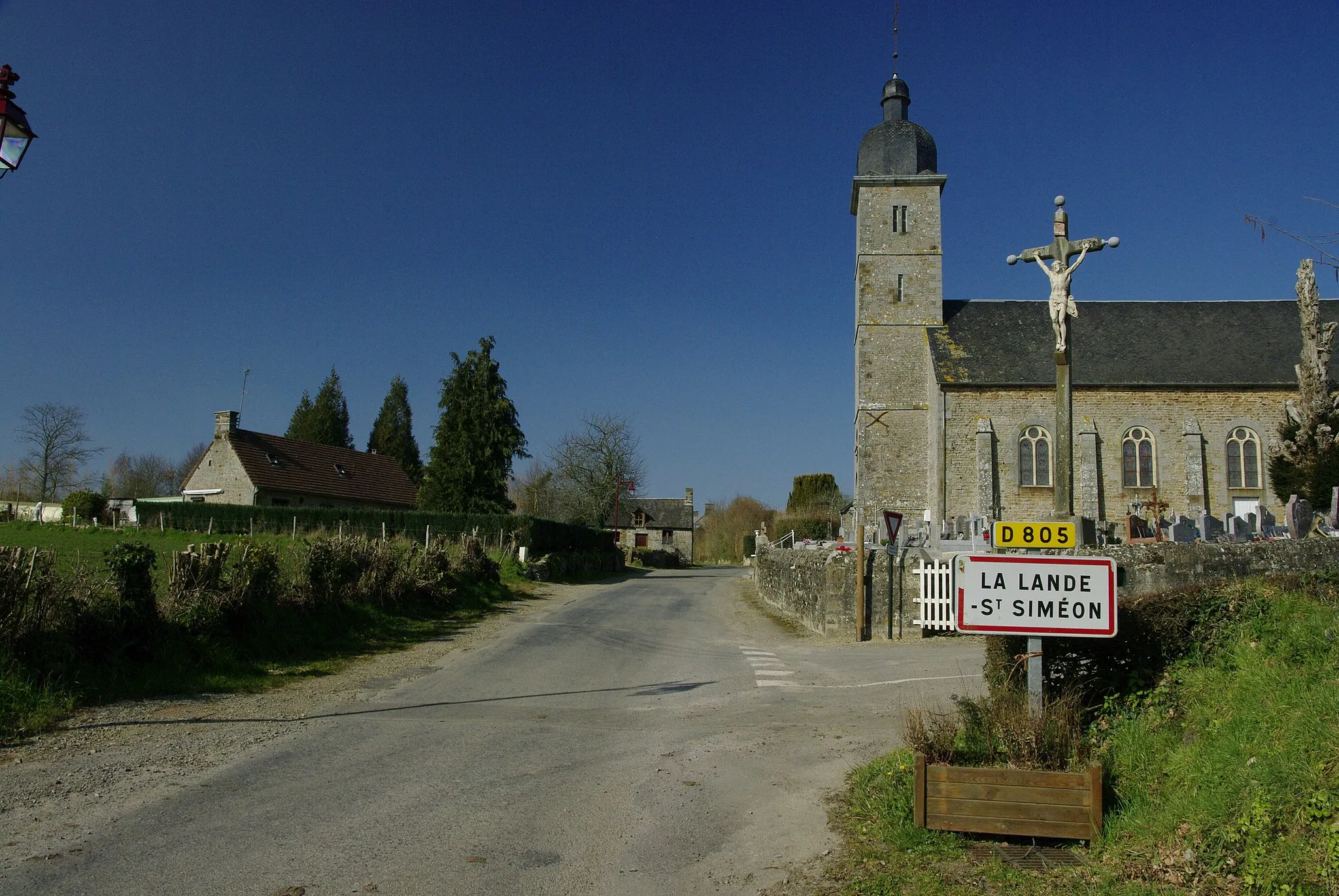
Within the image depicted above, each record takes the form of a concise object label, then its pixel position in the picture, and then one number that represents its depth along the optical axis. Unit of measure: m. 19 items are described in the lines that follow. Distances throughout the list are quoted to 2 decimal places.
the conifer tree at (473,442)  48.81
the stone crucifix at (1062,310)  9.82
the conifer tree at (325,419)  72.00
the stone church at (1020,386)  34.22
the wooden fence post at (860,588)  15.89
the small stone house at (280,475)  46.53
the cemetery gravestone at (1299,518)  18.00
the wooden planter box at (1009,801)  5.05
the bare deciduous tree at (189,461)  82.56
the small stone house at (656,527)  75.56
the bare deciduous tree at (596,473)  63.22
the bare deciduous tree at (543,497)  66.81
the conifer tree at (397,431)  75.88
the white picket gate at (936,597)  15.75
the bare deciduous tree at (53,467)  59.59
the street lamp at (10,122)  6.27
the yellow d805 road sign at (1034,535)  6.55
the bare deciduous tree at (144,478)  73.81
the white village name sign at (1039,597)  6.02
